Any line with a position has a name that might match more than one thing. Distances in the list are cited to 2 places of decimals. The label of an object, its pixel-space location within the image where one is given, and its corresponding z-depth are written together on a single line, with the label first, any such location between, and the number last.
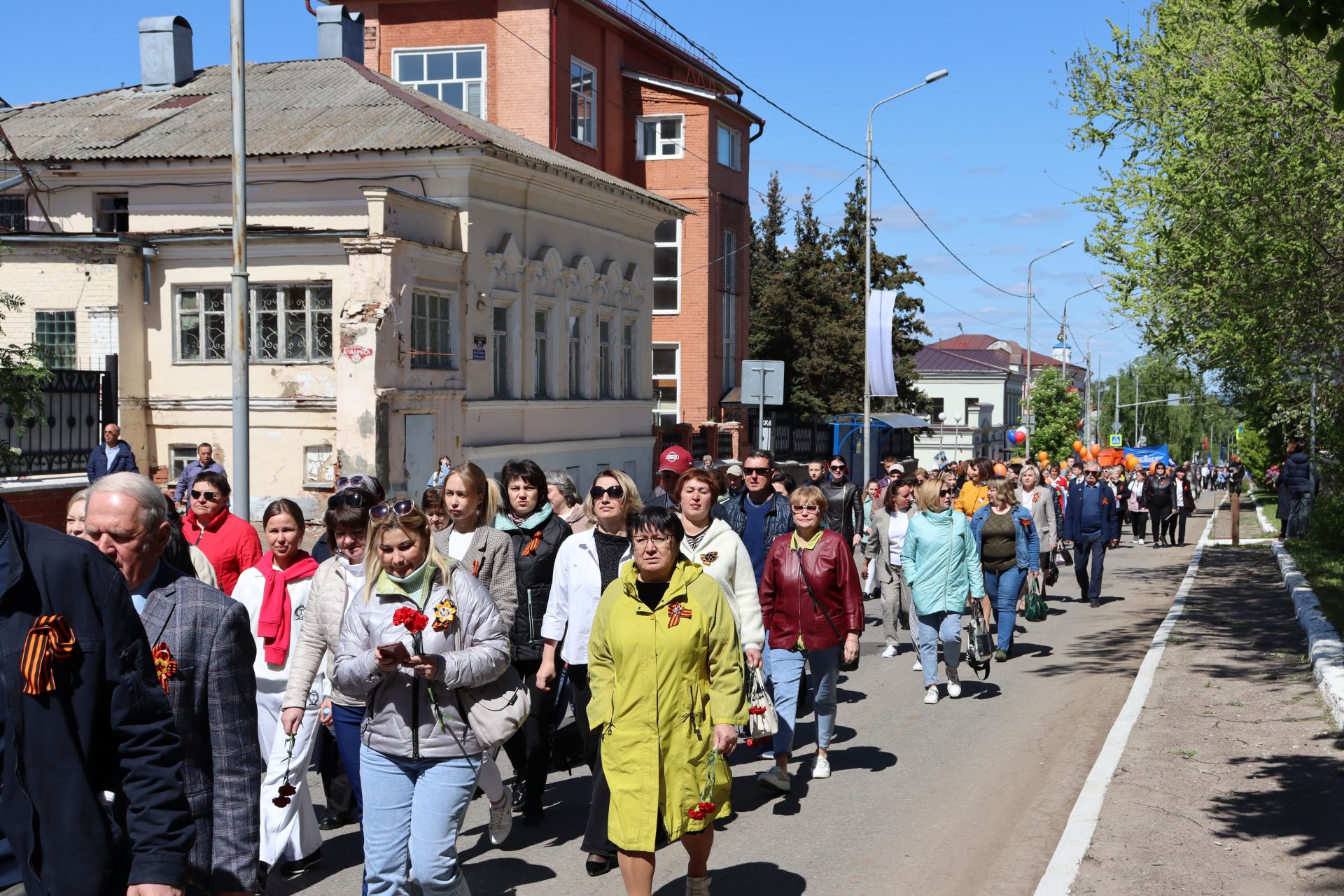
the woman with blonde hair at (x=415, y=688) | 5.06
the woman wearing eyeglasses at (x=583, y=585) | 7.19
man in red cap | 10.91
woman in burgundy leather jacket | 8.27
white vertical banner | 30.30
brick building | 34.97
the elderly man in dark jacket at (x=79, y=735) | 2.84
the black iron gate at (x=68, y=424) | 16.89
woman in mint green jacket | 10.76
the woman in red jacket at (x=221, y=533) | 7.35
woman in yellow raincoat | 5.39
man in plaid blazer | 3.64
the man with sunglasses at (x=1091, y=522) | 17.77
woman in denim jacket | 12.86
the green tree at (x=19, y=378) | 12.38
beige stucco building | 22.23
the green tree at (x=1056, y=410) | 66.06
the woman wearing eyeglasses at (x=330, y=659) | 5.98
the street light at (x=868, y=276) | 30.83
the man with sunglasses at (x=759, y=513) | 9.45
